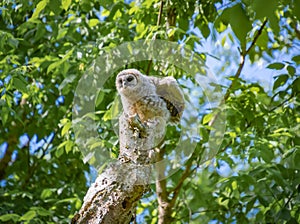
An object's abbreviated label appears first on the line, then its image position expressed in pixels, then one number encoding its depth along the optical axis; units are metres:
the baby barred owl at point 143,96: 12.52
